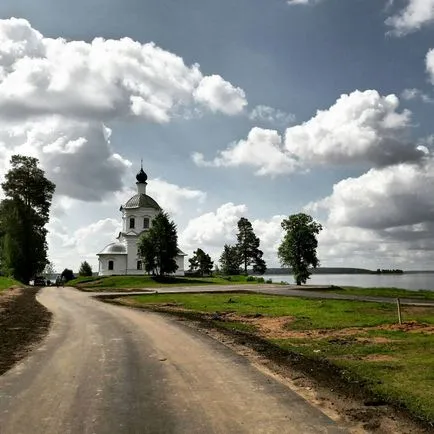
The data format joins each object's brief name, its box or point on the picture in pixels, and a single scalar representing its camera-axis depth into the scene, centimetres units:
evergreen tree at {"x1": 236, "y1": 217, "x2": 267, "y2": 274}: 12131
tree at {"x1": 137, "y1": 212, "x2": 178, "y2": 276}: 8256
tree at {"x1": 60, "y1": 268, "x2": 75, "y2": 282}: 9581
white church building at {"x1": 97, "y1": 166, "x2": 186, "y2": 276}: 9669
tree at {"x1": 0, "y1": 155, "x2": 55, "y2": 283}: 6569
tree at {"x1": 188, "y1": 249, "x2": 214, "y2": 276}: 12659
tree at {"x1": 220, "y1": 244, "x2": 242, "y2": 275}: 12325
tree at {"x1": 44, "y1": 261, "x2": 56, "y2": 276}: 13275
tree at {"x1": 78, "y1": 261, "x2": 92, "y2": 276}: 10975
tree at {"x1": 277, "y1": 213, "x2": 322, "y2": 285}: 8719
